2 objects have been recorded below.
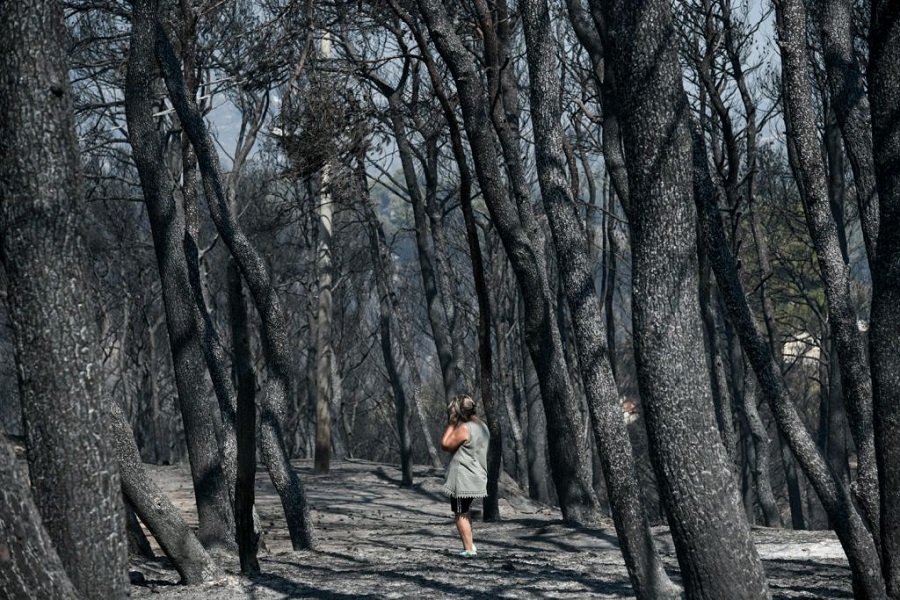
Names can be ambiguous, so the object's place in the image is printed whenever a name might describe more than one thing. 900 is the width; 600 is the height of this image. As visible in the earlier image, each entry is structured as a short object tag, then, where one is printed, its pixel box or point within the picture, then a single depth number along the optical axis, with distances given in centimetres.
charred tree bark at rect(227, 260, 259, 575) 1619
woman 2061
